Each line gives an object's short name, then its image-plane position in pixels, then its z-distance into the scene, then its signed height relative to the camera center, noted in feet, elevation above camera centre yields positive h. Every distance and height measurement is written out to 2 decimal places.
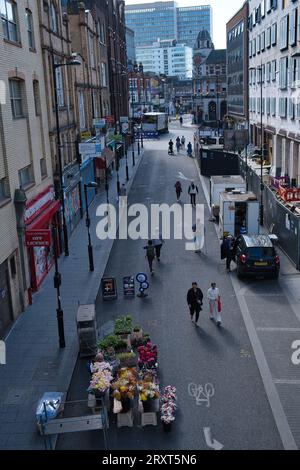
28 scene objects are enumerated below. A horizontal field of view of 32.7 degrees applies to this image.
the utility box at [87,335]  51.67 -22.20
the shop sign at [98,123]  127.24 -3.51
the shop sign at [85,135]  110.83 -5.54
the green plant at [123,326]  51.78 -21.76
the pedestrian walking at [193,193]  120.42 -20.26
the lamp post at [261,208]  101.40 -20.58
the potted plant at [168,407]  38.83 -22.94
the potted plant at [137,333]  52.95 -22.75
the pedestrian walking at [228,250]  76.59 -21.56
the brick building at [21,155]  59.31 -5.60
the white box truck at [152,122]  305.32 -9.70
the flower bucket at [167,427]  38.83 -23.73
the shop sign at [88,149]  95.53 -7.24
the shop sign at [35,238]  64.34 -15.44
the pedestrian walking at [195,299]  57.77 -21.37
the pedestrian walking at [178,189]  127.10 -20.28
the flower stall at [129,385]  39.93 -22.40
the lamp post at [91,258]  79.15 -22.50
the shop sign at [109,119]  152.25 -3.21
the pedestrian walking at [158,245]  82.29 -21.72
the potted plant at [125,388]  39.88 -21.65
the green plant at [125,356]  46.79 -22.09
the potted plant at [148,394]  39.75 -21.84
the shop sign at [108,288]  66.95 -22.81
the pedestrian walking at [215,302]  57.93 -22.04
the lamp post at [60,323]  53.52 -21.51
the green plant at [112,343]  48.70 -21.81
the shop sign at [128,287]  67.46 -23.05
